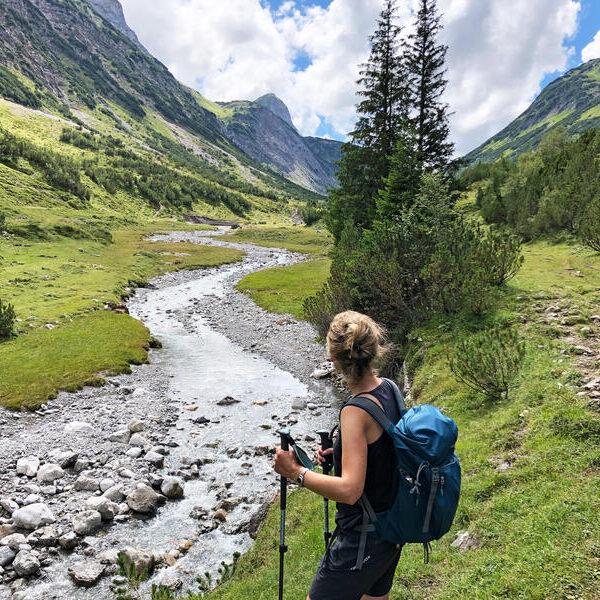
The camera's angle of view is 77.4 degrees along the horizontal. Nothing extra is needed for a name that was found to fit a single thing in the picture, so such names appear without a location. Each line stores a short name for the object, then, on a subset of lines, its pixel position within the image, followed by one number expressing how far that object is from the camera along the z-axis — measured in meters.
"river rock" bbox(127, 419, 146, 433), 15.35
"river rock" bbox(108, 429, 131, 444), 14.58
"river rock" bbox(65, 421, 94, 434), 15.12
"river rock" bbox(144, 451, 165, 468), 13.05
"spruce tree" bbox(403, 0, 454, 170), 32.91
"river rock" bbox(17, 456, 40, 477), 12.10
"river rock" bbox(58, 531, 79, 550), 9.23
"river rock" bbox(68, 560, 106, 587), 8.28
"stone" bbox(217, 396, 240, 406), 18.62
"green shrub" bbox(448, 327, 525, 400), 10.84
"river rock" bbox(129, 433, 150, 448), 14.34
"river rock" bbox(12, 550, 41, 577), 8.40
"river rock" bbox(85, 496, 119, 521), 10.30
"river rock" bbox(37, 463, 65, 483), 11.86
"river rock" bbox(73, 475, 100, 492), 11.51
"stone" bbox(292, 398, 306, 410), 18.33
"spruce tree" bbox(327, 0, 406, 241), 33.50
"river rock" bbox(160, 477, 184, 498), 11.48
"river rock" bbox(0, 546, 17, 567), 8.63
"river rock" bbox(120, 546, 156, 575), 8.68
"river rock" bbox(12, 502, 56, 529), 9.72
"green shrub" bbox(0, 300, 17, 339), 23.75
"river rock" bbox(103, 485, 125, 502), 11.07
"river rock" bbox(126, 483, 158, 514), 10.74
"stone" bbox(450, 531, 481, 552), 6.21
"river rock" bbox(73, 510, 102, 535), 9.70
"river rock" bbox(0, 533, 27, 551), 9.02
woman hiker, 3.25
